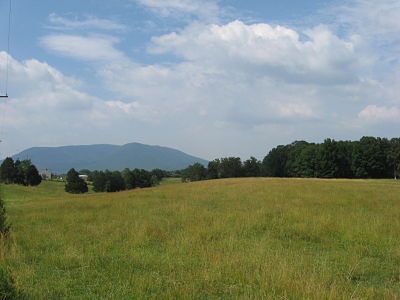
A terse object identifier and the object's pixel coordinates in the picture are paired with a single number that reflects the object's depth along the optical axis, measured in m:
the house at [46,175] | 181.90
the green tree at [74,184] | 107.88
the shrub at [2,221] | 12.44
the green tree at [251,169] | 133.45
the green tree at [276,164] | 124.62
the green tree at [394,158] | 101.31
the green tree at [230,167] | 130.25
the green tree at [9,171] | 108.34
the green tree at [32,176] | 111.38
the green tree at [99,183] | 122.50
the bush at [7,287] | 6.60
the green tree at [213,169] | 135.75
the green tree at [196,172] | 137.00
